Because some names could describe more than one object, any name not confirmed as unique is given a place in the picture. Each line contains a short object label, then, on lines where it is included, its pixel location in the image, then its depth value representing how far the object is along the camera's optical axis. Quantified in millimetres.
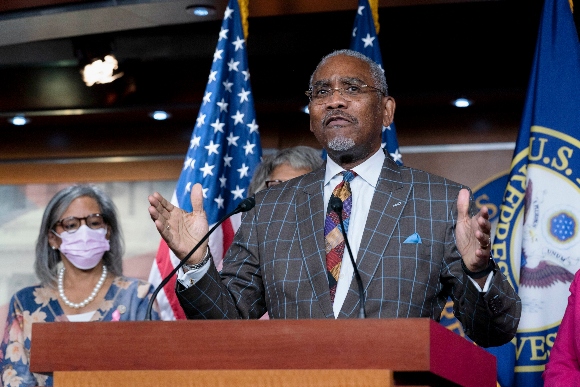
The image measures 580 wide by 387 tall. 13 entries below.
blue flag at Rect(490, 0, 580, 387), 6884
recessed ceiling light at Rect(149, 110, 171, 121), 10849
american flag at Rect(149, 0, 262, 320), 8027
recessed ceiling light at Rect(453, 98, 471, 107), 9876
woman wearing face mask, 7515
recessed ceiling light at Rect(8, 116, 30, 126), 11222
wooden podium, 3154
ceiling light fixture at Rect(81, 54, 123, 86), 10716
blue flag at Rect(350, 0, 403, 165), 8013
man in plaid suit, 4340
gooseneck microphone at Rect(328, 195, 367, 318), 3909
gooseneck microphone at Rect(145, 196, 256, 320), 3962
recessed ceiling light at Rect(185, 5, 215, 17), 9089
